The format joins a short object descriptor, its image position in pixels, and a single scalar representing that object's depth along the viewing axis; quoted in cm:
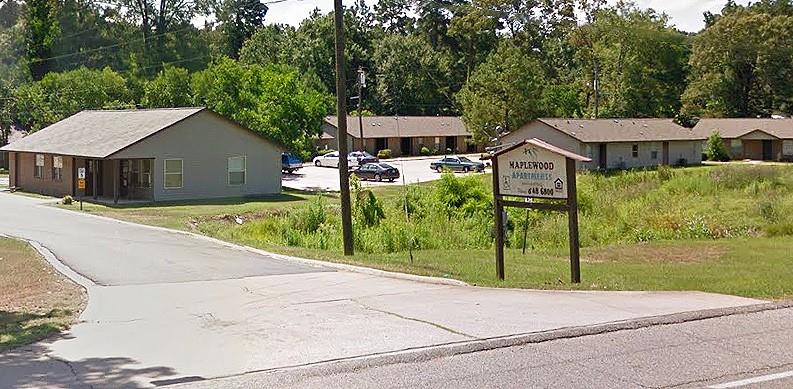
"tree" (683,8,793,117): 8762
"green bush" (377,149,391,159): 8750
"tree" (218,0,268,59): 11625
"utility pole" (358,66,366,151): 7442
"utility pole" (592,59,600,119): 8656
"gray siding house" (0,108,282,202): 4512
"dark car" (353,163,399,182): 6231
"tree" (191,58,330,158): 5691
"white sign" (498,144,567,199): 1595
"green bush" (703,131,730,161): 8306
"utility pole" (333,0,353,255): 2261
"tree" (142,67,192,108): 6831
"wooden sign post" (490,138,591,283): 1578
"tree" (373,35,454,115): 10269
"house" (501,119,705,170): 6906
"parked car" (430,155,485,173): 6981
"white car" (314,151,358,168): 7702
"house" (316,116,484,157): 8988
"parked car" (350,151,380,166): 7200
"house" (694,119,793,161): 8106
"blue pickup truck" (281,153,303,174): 6919
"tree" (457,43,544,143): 7856
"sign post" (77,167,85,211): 3975
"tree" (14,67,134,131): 7134
